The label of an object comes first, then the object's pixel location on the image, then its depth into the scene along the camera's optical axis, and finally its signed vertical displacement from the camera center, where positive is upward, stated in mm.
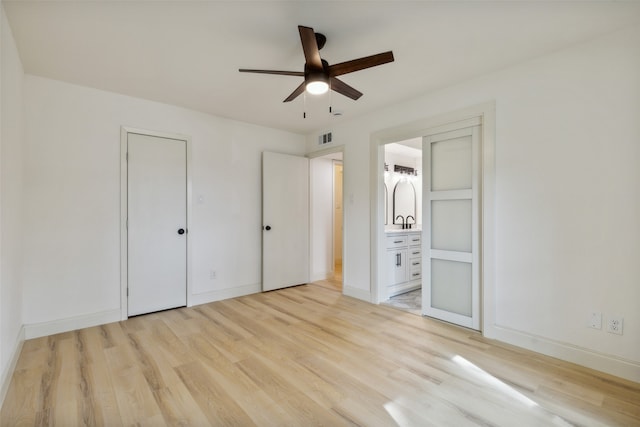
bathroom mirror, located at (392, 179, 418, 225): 5377 +242
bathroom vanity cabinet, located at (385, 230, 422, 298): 4129 -702
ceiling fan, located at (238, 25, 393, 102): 1957 +1047
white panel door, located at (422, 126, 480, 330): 2967 -140
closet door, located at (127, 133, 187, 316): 3410 -109
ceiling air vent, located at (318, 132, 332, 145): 4566 +1190
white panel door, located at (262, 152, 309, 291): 4480 -102
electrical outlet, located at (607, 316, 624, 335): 2154 -814
